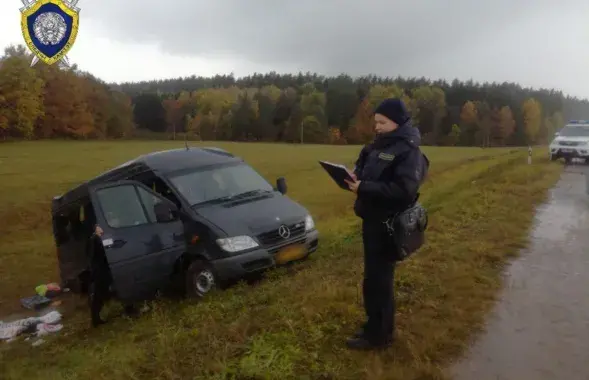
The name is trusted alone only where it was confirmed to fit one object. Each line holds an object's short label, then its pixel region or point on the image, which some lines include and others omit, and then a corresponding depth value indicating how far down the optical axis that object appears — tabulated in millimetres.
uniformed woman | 3590
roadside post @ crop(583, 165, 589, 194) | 13059
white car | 21656
